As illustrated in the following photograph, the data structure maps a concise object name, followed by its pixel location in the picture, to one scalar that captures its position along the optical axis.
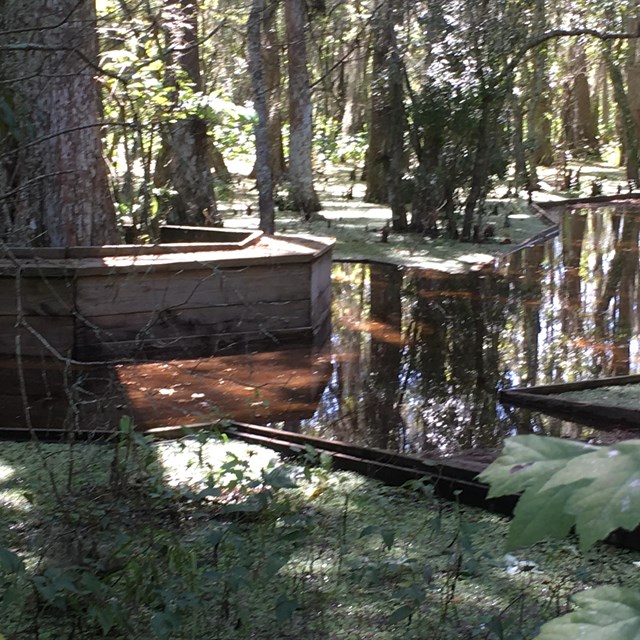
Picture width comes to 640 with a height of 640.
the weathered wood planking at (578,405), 5.99
